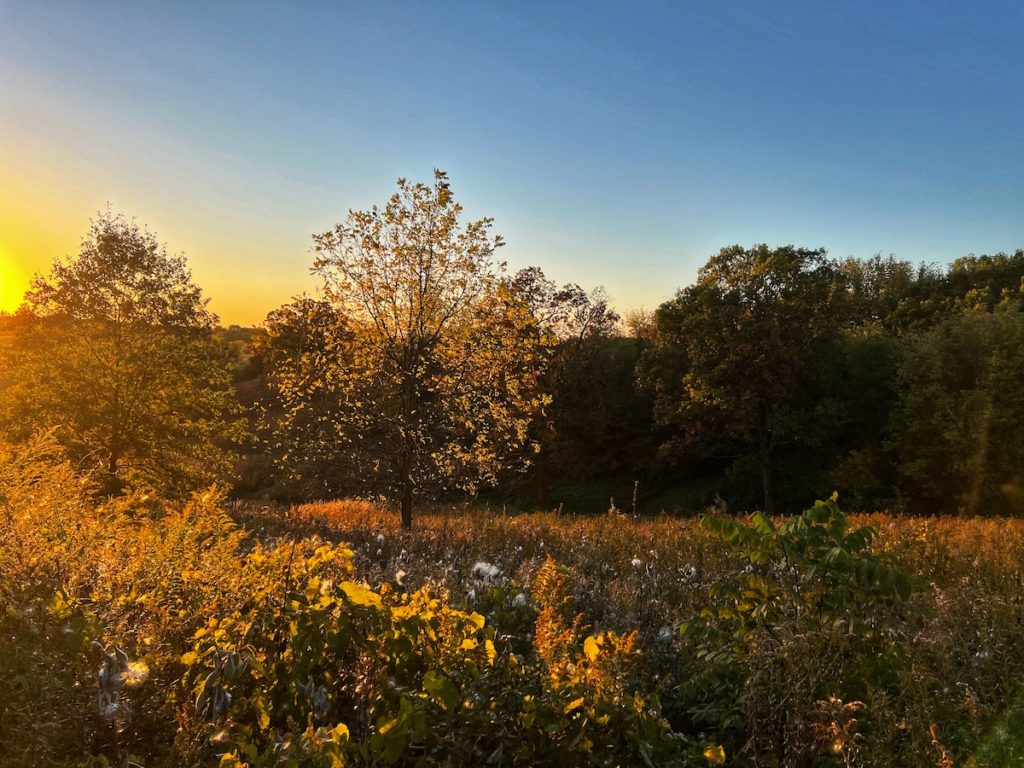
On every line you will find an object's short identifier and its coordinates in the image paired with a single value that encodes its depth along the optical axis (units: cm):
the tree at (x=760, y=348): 2869
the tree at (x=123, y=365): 1683
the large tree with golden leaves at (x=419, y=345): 1107
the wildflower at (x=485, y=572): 548
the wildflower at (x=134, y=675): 242
